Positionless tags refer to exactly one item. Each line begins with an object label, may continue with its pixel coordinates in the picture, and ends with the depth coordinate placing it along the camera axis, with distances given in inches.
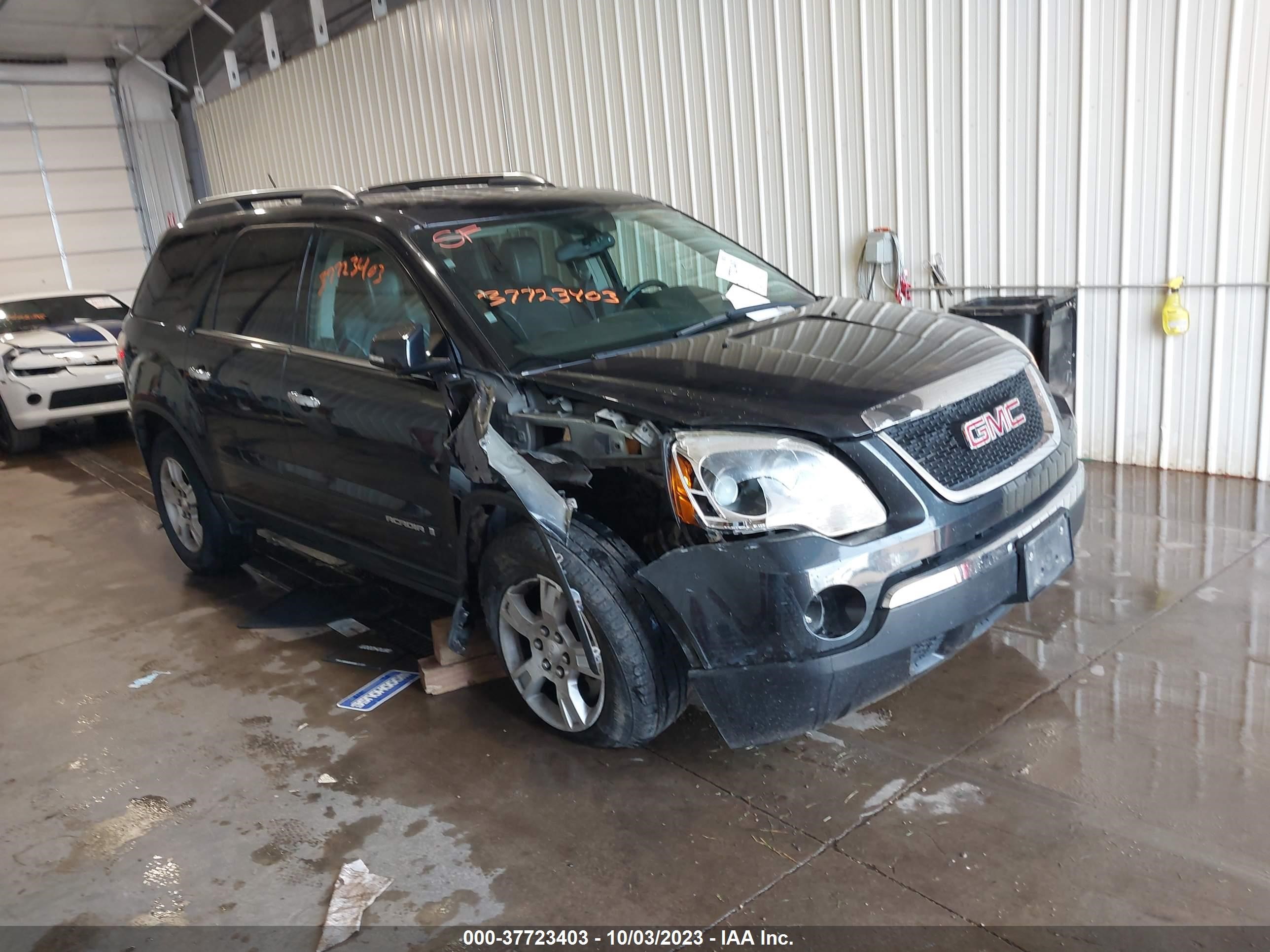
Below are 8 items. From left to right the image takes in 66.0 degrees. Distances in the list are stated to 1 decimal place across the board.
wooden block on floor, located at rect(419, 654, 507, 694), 138.1
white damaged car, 343.6
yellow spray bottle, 194.7
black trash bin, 198.7
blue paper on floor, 139.2
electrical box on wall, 235.9
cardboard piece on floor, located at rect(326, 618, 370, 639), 165.2
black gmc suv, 96.3
